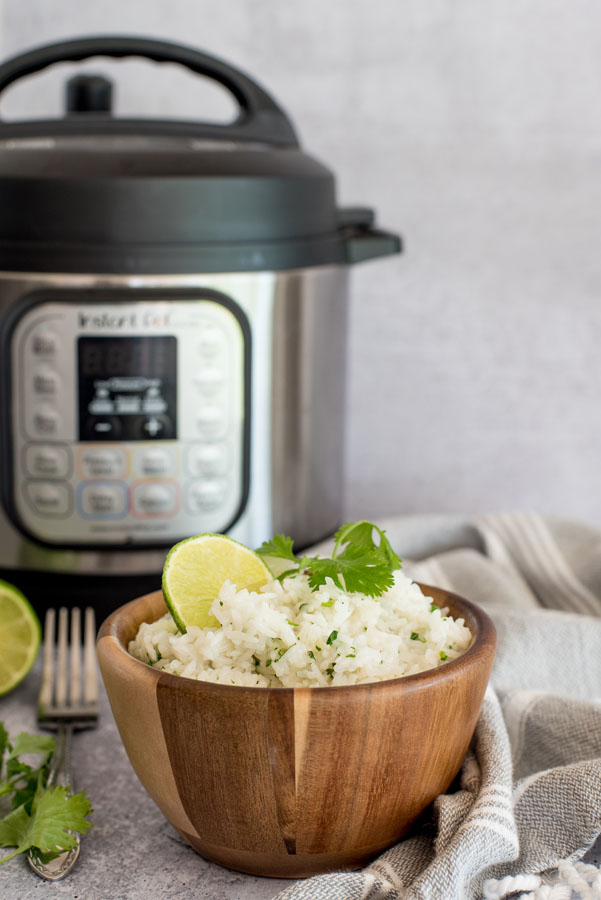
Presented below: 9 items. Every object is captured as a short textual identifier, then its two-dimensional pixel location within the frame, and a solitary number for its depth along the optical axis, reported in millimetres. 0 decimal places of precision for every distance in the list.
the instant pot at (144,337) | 1173
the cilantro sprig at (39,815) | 996
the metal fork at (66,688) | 1096
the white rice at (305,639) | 973
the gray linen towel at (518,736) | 974
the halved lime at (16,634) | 1162
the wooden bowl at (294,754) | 952
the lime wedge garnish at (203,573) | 1007
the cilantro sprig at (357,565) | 1003
